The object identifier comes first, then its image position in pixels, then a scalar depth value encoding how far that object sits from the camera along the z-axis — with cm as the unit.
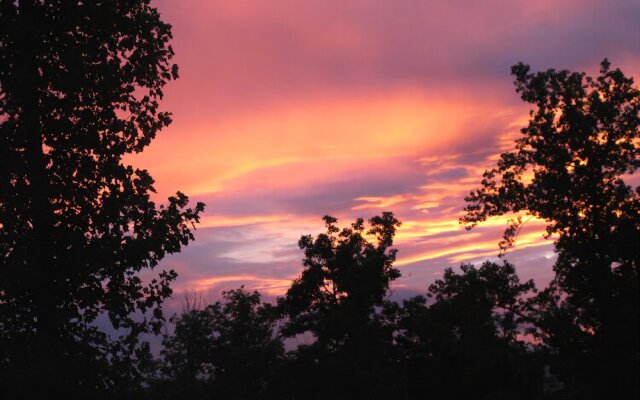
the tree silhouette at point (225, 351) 6253
